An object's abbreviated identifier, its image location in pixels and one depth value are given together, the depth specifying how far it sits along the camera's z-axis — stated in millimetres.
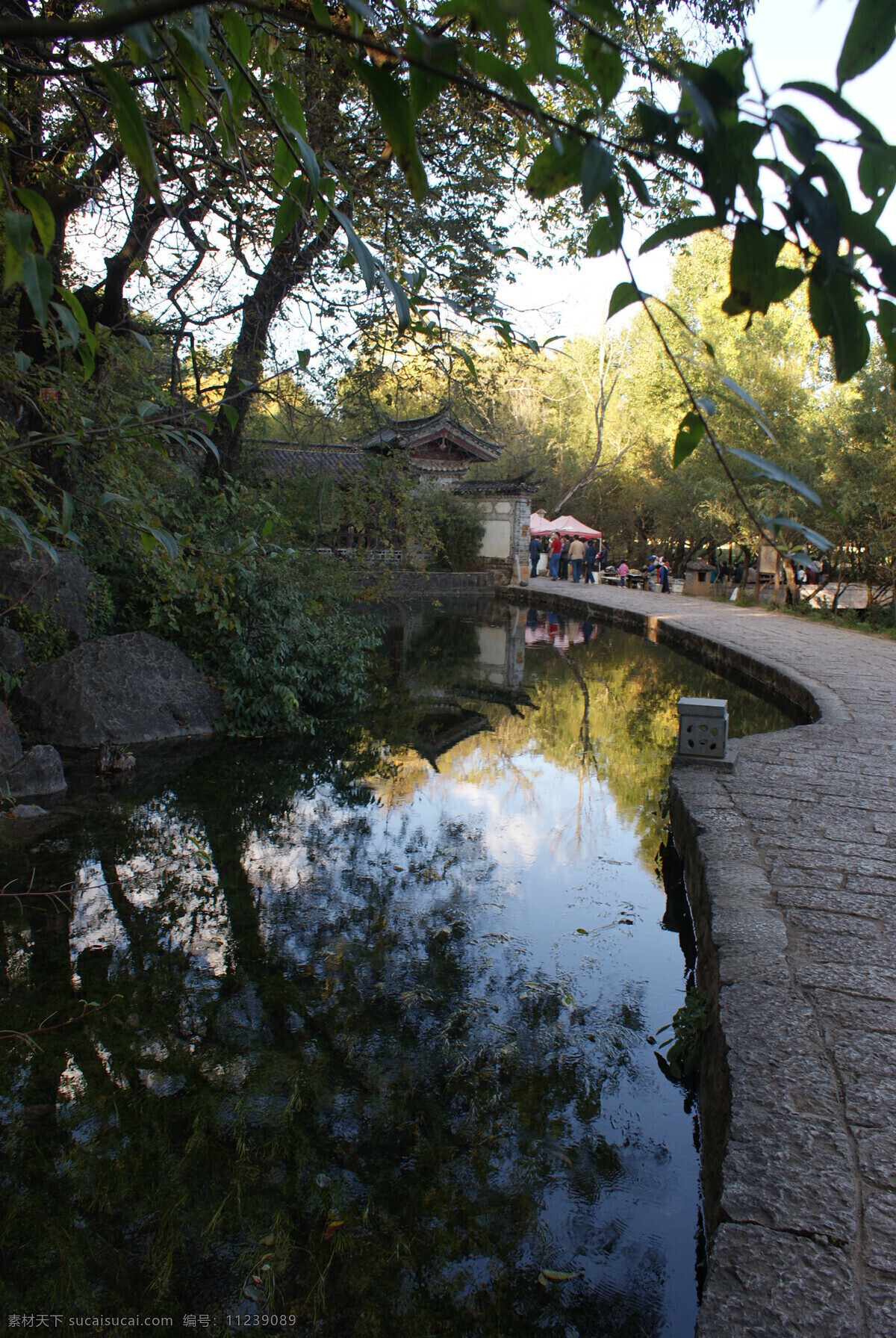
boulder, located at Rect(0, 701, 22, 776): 5938
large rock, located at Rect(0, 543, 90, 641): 7277
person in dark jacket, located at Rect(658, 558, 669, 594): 24578
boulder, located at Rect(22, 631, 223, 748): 7113
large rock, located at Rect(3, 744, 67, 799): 5926
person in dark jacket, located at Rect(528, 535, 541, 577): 30641
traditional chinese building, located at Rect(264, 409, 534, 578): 25016
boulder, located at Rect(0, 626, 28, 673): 6953
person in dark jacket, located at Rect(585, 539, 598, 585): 27688
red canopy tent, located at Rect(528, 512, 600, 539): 28922
